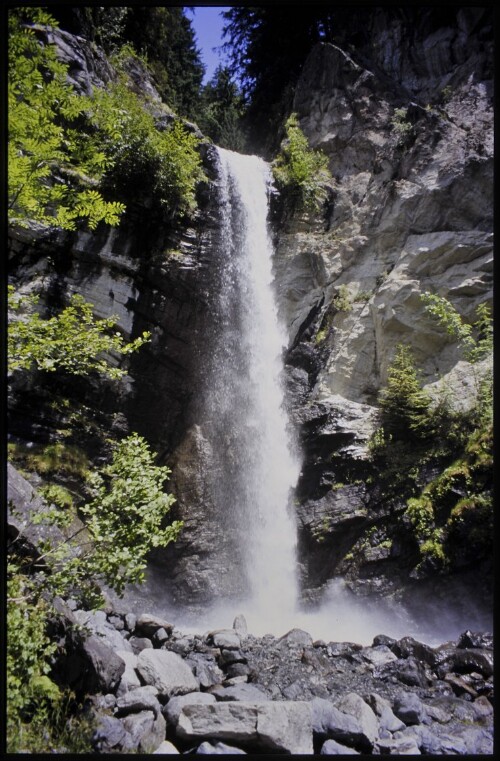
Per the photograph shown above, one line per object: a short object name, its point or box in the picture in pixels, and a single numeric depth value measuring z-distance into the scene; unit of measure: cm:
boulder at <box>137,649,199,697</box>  371
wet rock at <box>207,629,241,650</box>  472
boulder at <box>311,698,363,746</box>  315
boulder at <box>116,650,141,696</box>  349
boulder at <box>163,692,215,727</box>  321
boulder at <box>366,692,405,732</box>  352
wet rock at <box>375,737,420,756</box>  317
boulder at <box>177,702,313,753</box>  291
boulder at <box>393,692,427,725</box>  366
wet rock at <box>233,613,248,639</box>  519
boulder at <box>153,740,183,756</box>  289
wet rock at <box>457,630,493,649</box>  471
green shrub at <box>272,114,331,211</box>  909
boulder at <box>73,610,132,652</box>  415
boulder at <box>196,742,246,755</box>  281
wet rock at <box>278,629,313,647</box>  504
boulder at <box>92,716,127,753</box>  279
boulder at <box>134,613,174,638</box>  485
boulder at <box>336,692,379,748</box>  321
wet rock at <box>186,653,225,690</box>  405
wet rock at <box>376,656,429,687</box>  432
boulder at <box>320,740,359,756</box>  296
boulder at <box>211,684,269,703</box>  365
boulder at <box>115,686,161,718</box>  319
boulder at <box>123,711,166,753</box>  292
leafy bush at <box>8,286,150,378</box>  330
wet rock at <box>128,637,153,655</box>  450
